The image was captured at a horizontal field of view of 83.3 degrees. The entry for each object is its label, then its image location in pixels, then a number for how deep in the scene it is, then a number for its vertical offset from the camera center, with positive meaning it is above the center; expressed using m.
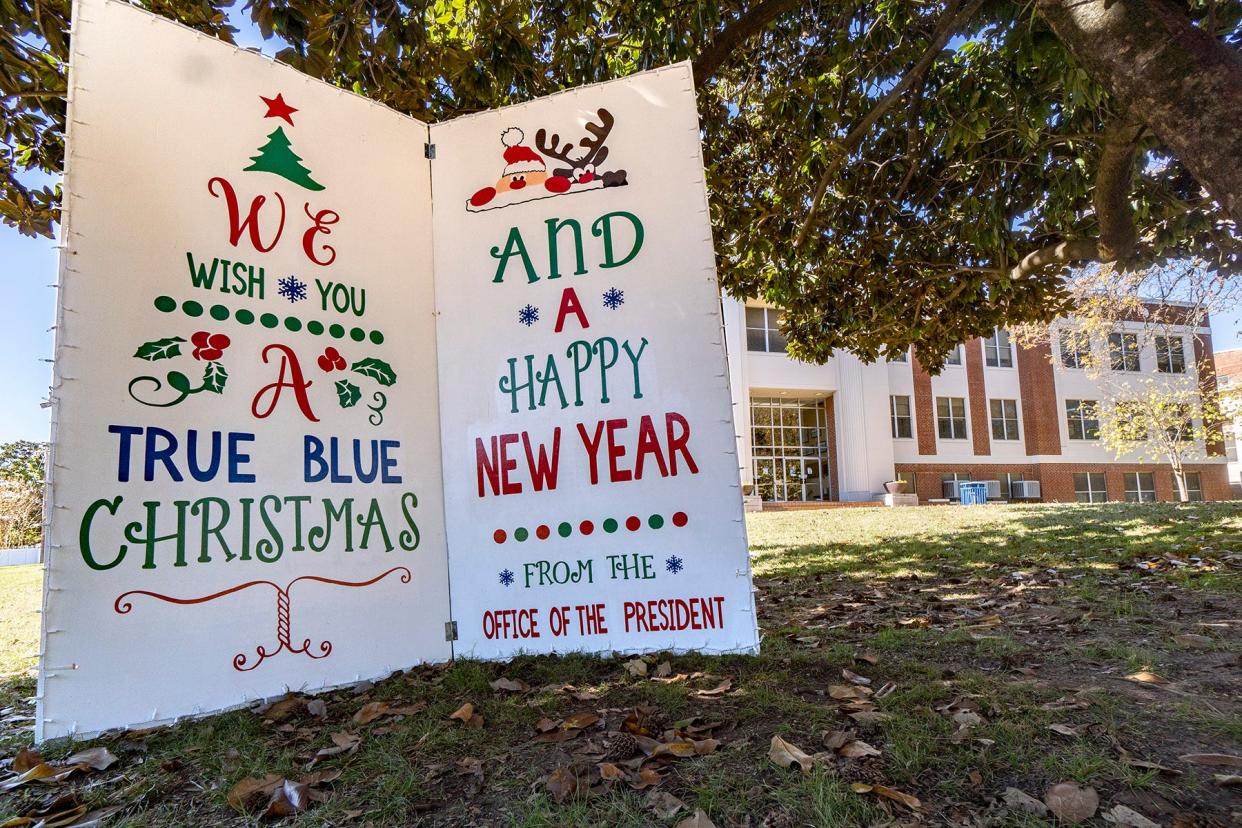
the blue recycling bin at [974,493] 25.03 -1.17
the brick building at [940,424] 25.09 +1.54
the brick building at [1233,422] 24.93 +1.06
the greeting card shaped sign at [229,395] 2.98 +0.47
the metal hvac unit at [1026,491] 27.94 -1.32
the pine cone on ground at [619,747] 2.39 -0.95
